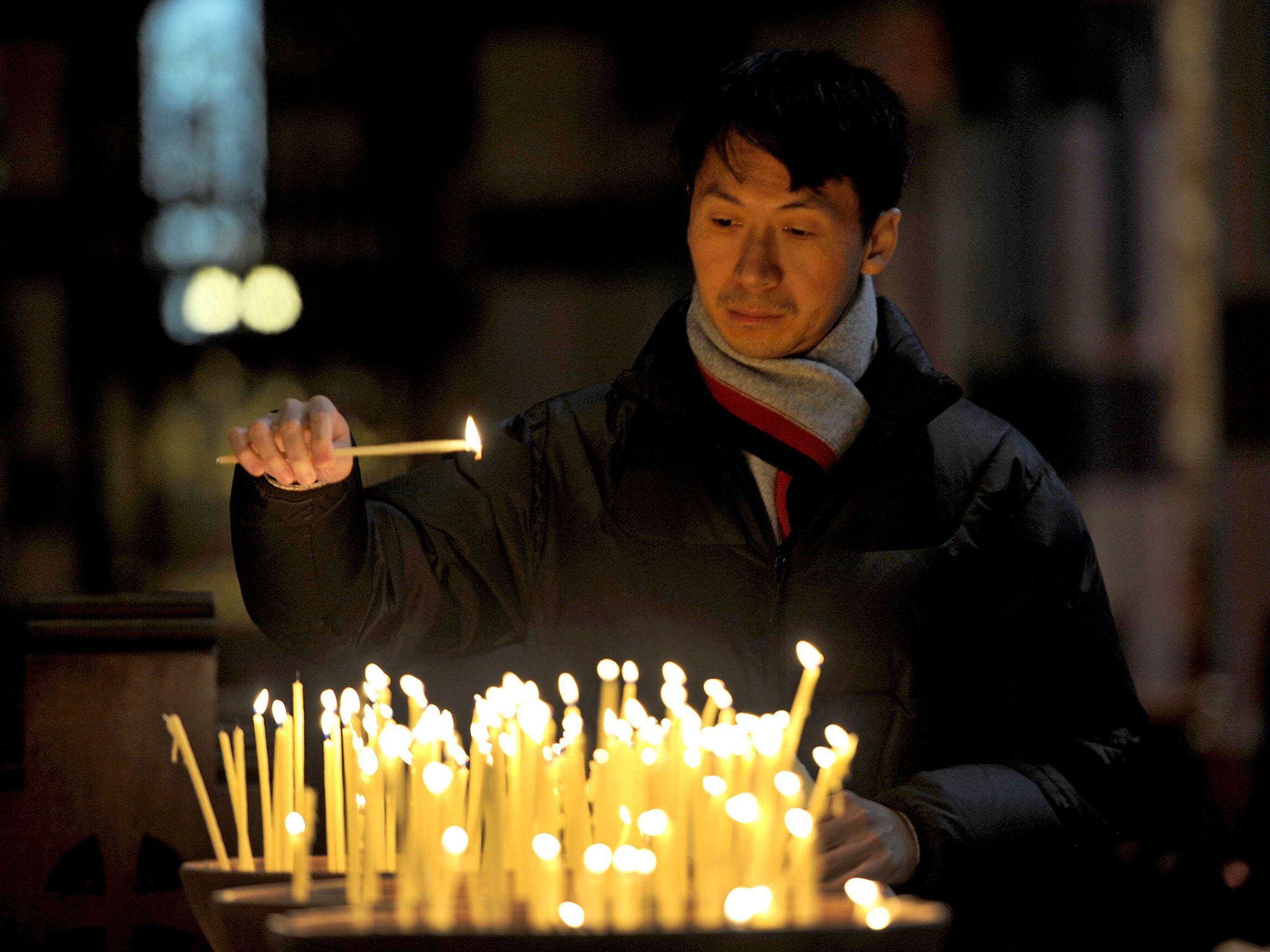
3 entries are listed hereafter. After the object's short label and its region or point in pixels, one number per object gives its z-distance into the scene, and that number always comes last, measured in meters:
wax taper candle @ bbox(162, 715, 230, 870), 5.22
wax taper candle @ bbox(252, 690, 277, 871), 5.22
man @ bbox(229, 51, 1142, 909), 5.50
